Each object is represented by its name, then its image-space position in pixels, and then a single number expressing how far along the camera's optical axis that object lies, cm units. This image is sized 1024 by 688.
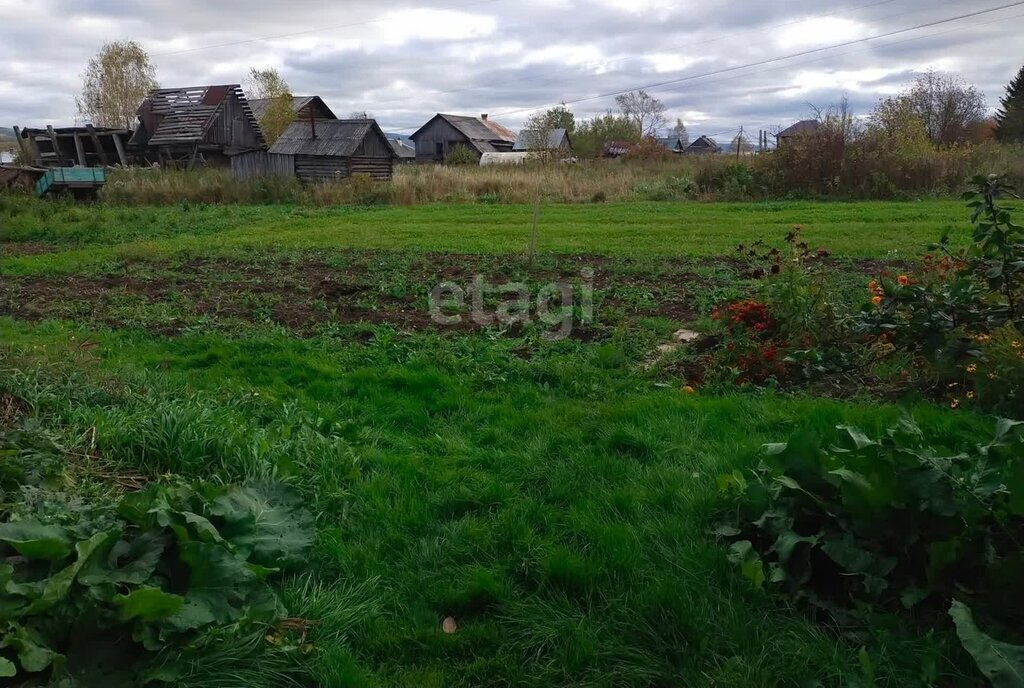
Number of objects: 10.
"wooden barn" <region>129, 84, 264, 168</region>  3753
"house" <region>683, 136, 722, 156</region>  8874
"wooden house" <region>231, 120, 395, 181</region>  3219
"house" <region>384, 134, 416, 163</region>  6714
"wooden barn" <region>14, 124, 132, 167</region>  3888
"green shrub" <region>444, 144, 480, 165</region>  3878
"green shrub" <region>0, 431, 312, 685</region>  220
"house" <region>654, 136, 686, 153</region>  7795
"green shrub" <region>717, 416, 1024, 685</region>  245
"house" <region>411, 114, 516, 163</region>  6150
